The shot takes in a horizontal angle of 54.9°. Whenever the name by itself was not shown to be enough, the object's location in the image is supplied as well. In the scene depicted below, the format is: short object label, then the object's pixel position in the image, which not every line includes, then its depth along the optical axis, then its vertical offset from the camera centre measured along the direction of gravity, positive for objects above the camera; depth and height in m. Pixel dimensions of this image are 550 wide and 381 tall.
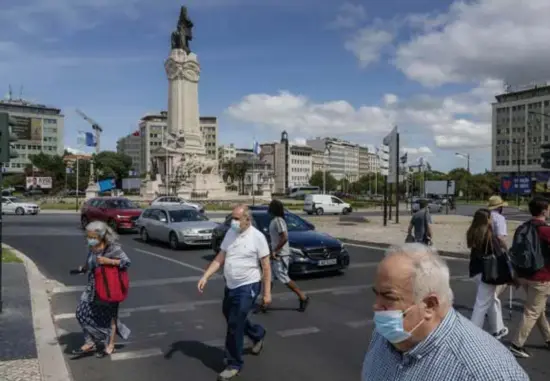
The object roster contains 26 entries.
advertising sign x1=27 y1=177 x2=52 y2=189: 93.44 -0.10
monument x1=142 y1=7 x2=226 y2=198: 65.88 +4.97
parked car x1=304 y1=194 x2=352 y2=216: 47.53 -1.97
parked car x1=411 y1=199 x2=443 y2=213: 50.38 -2.31
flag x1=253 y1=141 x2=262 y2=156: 71.43 +4.75
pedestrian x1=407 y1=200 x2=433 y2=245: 11.44 -0.92
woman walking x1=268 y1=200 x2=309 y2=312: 8.72 -1.11
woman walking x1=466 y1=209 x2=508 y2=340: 6.41 -0.82
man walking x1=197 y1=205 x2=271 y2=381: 5.49 -0.99
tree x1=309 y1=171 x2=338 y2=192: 164.62 +0.68
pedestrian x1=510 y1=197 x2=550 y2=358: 6.12 -1.24
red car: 24.06 -1.39
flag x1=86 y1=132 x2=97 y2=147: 65.06 +5.15
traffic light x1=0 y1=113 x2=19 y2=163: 8.46 +0.69
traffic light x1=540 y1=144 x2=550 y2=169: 13.38 +0.65
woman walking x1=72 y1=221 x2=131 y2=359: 6.06 -1.39
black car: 11.59 -1.55
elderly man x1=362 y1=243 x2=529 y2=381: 1.80 -0.53
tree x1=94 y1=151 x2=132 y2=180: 124.44 +4.32
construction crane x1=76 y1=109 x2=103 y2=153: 68.86 +7.18
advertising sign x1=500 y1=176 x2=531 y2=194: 75.81 -0.10
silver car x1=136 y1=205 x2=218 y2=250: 17.67 -1.53
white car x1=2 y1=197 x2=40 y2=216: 42.56 -2.16
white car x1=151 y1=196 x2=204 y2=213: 40.09 -1.42
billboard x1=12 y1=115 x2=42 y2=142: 146.62 +15.06
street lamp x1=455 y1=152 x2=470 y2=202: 105.19 -0.78
